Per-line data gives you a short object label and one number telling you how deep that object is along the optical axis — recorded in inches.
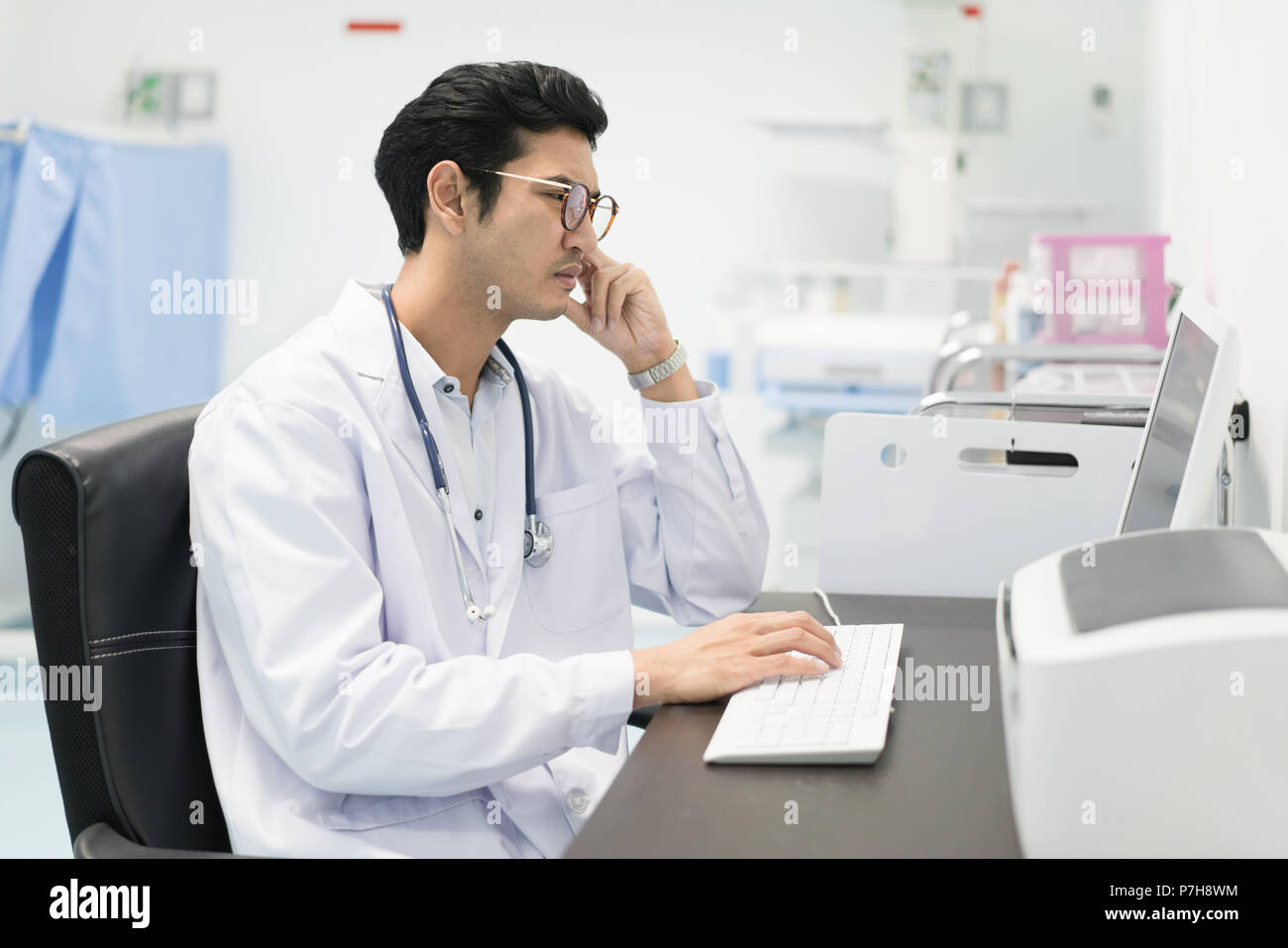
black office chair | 36.4
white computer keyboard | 34.7
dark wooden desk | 29.8
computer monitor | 34.2
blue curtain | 116.3
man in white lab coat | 37.8
